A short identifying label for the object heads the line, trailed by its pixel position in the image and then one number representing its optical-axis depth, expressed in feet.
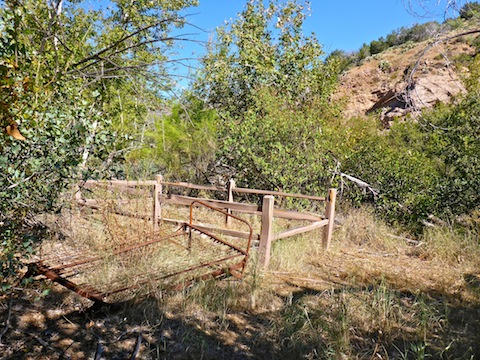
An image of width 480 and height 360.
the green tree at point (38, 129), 7.96
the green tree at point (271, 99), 28.45
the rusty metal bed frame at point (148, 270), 11.44
